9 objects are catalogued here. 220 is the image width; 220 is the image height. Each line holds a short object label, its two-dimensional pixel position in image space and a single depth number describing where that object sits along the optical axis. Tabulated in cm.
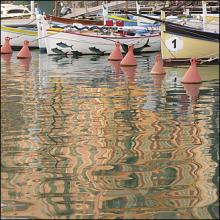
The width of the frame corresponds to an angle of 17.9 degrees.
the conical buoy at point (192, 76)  1766
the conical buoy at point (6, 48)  3066
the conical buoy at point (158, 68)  2058
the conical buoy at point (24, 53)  2795
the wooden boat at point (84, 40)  3000
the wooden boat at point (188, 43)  2400
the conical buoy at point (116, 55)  2684
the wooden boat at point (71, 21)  3240
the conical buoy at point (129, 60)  2388
